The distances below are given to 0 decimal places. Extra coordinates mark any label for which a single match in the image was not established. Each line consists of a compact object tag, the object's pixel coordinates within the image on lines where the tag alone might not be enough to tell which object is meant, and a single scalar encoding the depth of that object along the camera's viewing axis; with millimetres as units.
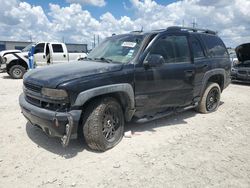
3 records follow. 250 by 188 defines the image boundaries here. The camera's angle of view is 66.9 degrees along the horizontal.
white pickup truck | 10084
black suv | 2765
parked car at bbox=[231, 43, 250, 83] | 8504
